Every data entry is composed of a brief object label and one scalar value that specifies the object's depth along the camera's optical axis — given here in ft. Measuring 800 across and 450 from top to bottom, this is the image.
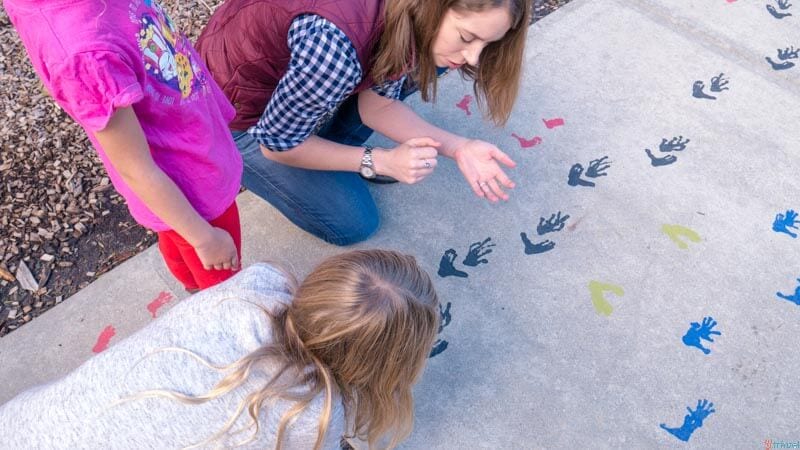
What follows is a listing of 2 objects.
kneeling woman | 4.95
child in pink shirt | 3.30
